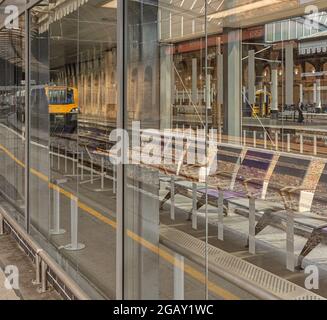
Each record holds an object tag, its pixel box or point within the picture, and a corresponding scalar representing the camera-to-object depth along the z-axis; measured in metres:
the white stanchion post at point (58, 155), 3.66
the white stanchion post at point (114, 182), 2.41
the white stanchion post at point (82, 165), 3.22
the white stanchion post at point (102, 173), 2.77
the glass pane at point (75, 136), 2.57
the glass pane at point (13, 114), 4.51
